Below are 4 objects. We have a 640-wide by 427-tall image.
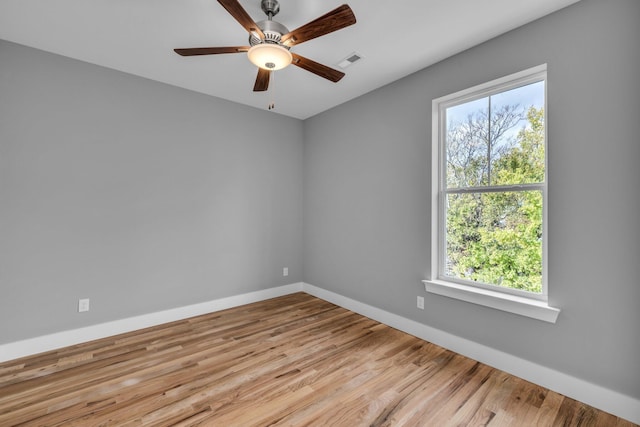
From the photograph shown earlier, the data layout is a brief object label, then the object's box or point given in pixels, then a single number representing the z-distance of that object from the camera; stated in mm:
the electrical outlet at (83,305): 2779
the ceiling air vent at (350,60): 2635
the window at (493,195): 2207
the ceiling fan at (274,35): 1639
